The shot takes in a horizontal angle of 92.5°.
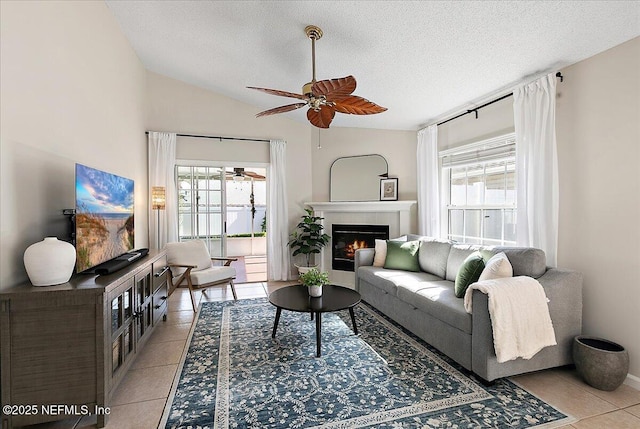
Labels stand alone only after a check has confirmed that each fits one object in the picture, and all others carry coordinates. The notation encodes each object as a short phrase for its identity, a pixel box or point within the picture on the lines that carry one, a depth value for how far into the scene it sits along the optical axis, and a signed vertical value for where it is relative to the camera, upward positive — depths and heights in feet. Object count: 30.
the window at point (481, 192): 11.50 +0.84
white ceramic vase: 5.86 -0.94
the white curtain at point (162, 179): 15.43 +1.76
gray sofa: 7.24 -2.78
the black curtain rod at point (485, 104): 9.09 +4.19
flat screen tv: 6.98 -0.09
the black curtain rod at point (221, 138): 16.20 +4.12
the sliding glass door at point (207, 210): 16.79 +0.17
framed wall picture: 16.80 +1.28
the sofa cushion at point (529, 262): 8.21 -1.38
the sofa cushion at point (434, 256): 11.63 -1.72
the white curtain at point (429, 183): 14.92 +1.42
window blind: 11.32 +2.49
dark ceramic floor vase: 6.92 -3.53
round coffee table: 8.88 -2.78
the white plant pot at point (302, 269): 16.87 -3.13
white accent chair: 12.45 -2.40
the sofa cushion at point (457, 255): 10.71 -1.57
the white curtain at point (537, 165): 9.14 +1.46
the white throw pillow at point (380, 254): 13.56 -1.87
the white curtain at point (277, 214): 17.30 -0.07
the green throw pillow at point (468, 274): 8.86 -1.81
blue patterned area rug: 6.09 -4.09
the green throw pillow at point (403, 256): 12.67 -1.85
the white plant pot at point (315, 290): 9.96 -2.53
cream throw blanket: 6.91 -2.43
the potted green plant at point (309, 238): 16.81 -1.40
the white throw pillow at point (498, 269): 8.22 -1.57
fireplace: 16.81 -1.59
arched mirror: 17.17 +2.04
